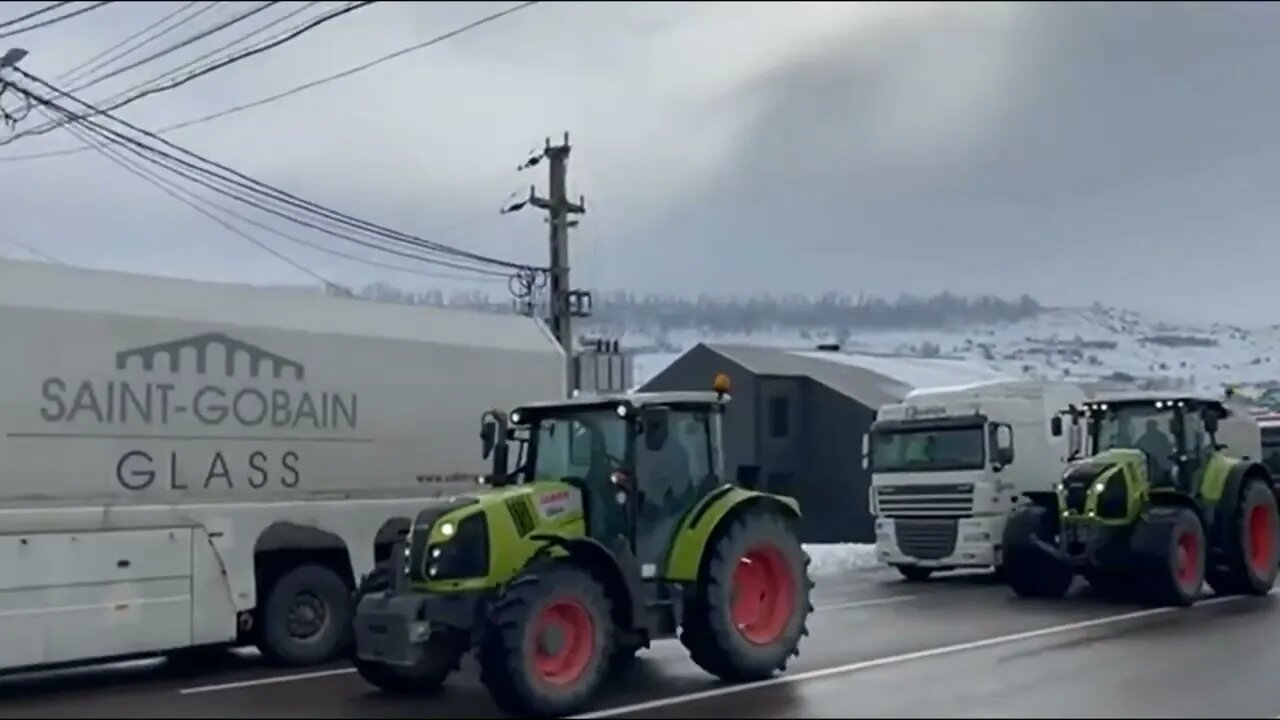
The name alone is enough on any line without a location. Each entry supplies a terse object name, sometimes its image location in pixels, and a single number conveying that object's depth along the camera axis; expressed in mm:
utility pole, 26031
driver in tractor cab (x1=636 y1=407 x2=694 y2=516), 11302
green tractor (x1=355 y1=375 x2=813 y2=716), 10273
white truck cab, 20250
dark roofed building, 34938
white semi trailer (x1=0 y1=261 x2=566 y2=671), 11992
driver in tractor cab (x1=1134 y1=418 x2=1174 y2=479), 18031
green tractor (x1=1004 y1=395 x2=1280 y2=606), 16891
